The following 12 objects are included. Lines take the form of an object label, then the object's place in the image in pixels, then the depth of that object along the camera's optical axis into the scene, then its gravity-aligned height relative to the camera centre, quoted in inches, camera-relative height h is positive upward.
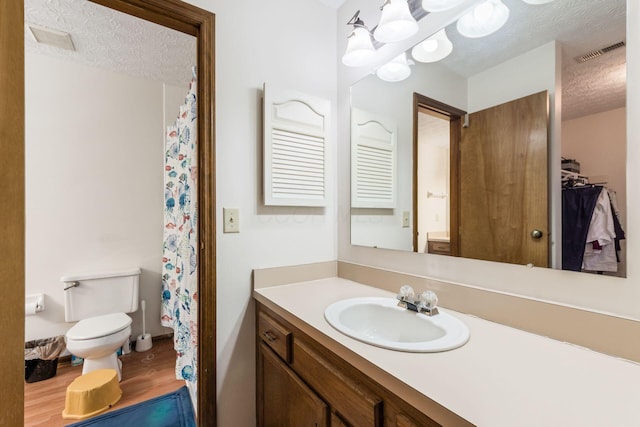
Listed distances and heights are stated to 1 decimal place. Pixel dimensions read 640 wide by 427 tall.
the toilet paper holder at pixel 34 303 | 82.2 -26.5
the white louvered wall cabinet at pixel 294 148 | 53.9 +13.3
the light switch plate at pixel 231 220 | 51.1 -1.2
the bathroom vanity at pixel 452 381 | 19.9 -14.2
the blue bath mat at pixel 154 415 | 62.6 -47.1
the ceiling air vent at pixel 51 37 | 70.8 +47.0
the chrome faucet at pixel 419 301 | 38.6 -12.6
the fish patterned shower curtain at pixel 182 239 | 62.3 -6.8
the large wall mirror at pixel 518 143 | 29.8 +9.4
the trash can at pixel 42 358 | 76.9 -40.8
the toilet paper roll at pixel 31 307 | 82.0 -27.5
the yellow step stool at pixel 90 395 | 64.7 -43.2
